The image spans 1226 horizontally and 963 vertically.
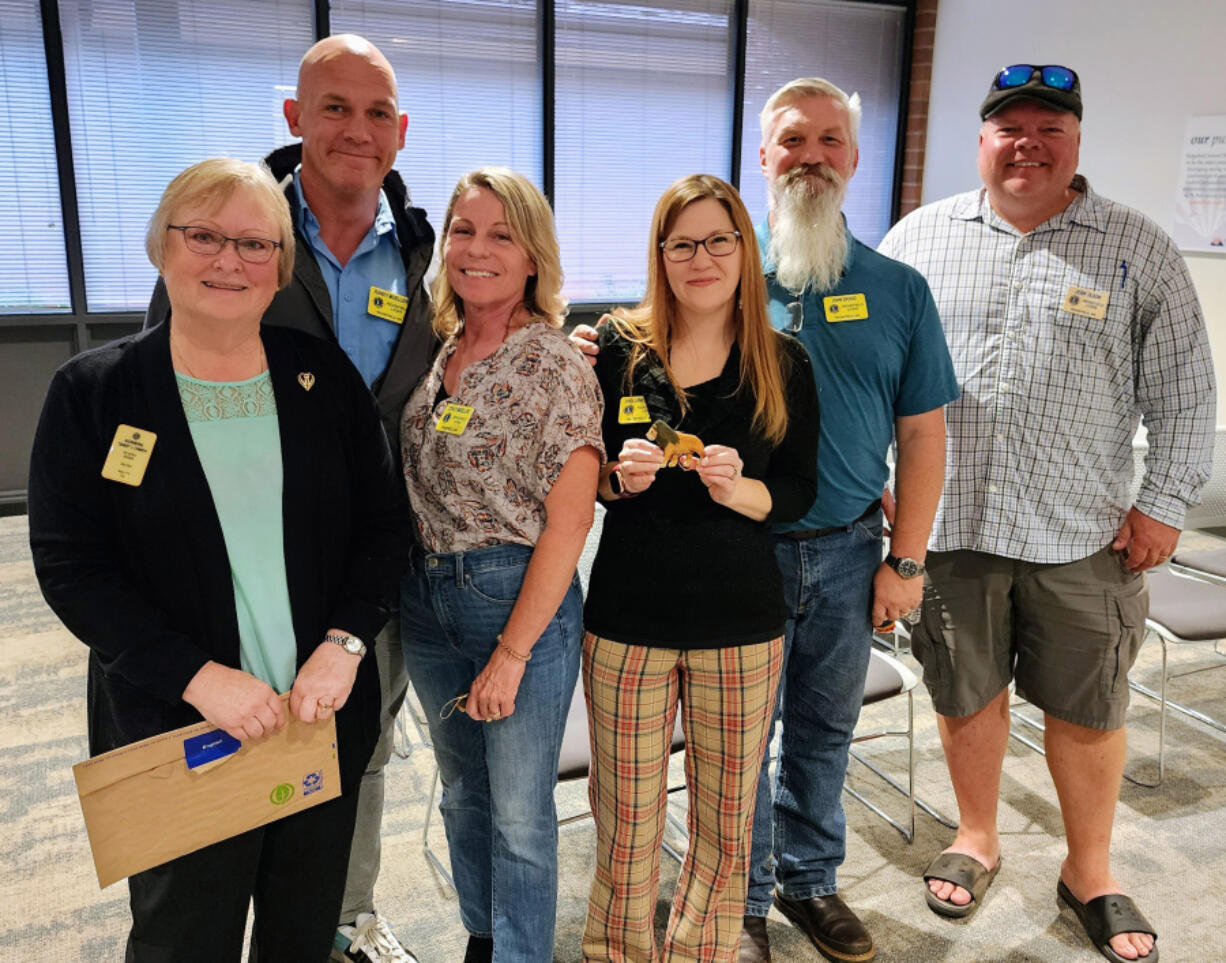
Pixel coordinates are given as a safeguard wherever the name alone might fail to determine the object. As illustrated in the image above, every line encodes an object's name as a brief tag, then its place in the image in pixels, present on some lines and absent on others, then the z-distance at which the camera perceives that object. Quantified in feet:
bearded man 6.51
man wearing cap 7.16
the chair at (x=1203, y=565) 11.42
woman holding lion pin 5.71
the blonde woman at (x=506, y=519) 5.46
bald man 6.13
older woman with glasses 4.60
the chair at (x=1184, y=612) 9.66
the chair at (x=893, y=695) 8.29
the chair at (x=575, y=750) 6.78
